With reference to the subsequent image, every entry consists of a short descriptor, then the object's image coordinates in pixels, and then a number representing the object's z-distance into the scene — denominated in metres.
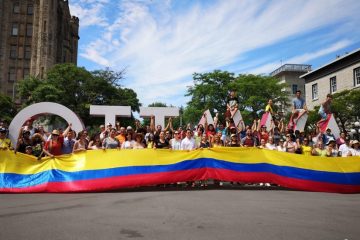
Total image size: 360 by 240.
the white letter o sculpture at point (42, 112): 14.95
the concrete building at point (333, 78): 38.28
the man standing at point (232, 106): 15.33
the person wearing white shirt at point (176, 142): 12.24
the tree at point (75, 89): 45.31
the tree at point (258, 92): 46.47
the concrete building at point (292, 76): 63.49
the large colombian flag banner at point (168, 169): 10.31
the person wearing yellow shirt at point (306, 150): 12.41
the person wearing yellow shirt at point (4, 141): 11.07
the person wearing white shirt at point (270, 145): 12.60
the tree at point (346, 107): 33.16
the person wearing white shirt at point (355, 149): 12.23
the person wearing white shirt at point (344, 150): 12.29
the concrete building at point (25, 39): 66.44
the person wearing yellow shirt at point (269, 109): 15.93
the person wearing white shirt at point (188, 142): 11.84
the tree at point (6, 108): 49.30
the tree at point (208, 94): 49.75
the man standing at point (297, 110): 15.36
